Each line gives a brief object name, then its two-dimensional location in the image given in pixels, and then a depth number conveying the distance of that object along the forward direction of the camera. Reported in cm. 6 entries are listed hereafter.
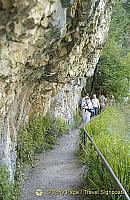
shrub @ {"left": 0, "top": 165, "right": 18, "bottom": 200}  809
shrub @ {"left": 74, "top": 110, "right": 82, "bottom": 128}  2248
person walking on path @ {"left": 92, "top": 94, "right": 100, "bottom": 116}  1909
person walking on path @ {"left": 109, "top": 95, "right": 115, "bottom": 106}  2767
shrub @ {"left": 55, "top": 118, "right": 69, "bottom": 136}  1776
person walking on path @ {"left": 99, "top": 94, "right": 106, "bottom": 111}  2436
